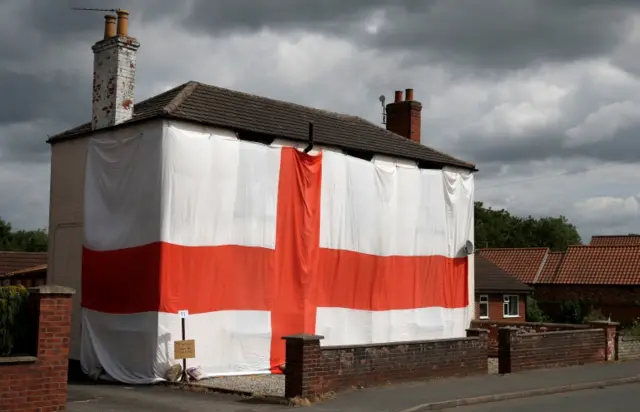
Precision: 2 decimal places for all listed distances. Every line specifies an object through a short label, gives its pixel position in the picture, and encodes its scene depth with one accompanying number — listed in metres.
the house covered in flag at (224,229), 17.86
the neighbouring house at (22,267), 30.00
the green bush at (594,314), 37.03
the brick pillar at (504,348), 19.53
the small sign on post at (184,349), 16.62
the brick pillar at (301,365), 14.05
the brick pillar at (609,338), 23.14
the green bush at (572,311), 42.59
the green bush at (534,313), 43.22
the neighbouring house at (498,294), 39.06
